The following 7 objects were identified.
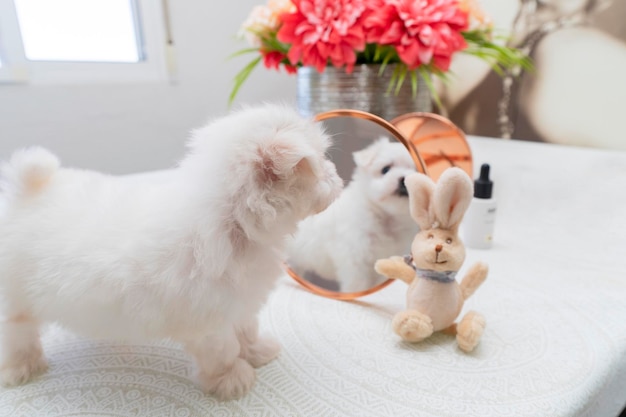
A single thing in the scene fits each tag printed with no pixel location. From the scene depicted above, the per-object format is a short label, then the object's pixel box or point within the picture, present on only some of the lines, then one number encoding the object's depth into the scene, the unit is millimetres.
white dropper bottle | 733
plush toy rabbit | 453
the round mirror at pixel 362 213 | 559
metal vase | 781
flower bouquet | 699
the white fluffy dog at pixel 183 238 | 360
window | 988
